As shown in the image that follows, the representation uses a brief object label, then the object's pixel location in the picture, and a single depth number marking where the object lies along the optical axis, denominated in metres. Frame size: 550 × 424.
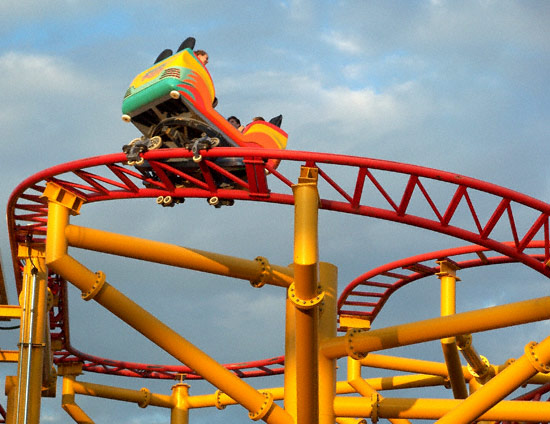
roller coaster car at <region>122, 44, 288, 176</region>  13.23
